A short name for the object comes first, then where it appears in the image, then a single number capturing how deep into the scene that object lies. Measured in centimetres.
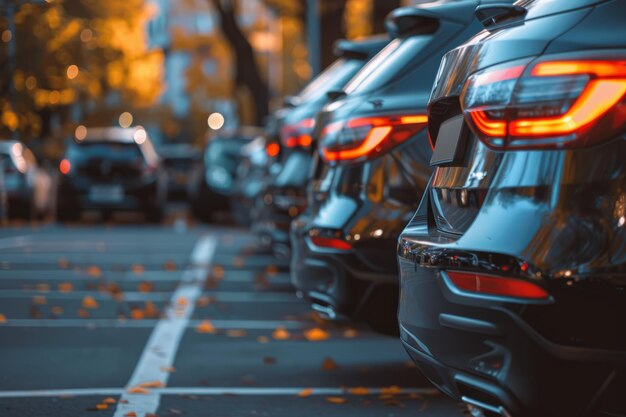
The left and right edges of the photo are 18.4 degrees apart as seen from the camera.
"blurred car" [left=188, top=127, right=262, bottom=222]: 3479
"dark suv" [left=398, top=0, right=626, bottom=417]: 546
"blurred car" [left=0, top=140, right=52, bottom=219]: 3225
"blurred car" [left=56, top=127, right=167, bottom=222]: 3299
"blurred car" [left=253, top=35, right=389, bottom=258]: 1348
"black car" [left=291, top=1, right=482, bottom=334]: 930
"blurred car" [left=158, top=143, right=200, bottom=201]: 4919
